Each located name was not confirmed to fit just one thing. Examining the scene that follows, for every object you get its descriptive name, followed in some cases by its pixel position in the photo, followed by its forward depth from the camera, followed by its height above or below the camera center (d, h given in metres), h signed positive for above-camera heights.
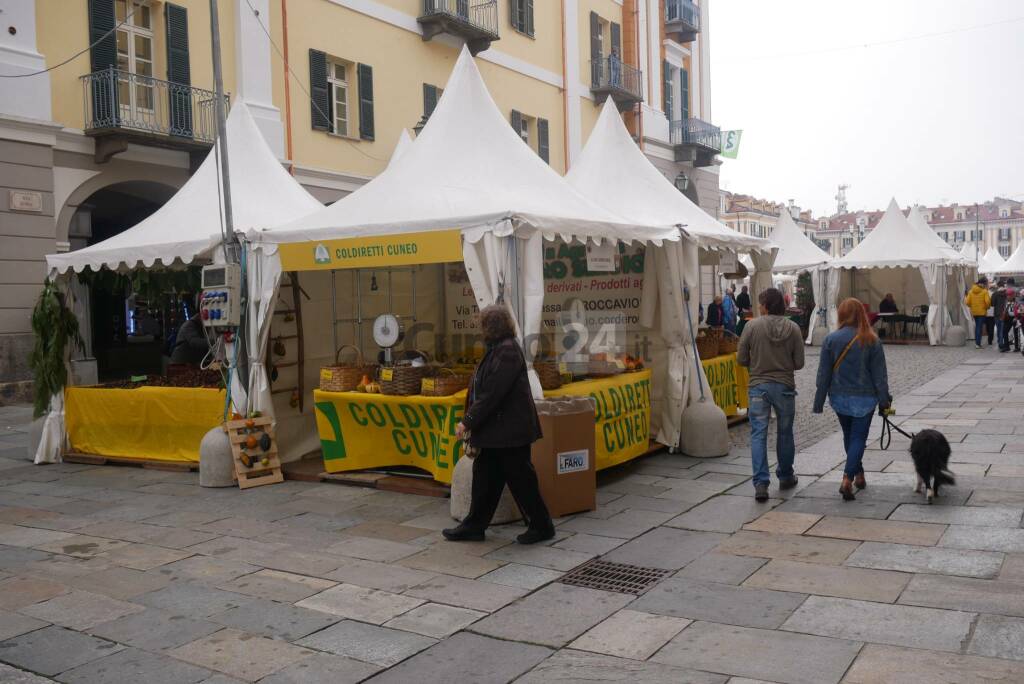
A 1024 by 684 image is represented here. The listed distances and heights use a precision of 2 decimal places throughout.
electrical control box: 8.55 +0.13
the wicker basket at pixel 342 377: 8.46 -0.65
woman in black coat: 5.93 -0.83
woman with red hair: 6.96 -0.64
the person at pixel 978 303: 22.28 -0.25
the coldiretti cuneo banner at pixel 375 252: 7.39 +0.47
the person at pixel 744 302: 25.15 -0.11
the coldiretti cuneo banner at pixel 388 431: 7.68 -1.12
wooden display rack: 8.34 -1.39
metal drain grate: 5.30 -1.65
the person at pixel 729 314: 19.69 -0.34
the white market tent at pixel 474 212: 7.18 +0.79
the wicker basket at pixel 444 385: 7.73 -0.68
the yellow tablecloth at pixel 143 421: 9.23 -1.14
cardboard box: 6.69 -1.12
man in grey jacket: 7.16 -0.58
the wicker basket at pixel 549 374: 7.93 -0.63
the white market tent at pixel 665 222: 9.55 +0.82
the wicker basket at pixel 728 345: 11.25 -0.58
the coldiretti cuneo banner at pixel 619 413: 8.09 -1.05
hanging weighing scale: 8.69 -0.25
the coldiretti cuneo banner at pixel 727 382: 10.56 -1.02
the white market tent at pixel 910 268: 23.47 +0.74
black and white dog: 6.89 -1.24
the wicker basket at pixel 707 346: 10.65 -0.55
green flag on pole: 30.34 +5.20
